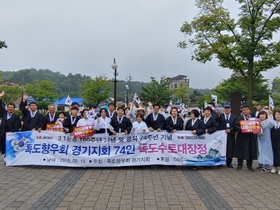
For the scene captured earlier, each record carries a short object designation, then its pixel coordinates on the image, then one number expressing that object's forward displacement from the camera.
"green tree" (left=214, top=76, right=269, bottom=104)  42.44
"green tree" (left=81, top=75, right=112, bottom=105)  35.50
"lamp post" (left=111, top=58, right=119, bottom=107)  19.23
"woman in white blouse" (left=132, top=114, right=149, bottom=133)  8.18
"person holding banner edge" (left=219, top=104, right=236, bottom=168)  8.31
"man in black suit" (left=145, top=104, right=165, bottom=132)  8.62
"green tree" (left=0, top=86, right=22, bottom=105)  39.62
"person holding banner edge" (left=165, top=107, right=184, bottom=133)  8.41
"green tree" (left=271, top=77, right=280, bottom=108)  40.92
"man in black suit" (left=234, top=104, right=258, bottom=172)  8.10
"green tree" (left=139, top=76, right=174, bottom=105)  35.69
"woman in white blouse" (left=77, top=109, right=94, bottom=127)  8.25
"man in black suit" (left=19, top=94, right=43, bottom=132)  8.58
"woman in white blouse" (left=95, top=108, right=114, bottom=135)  8.30
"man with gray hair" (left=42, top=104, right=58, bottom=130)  8.67
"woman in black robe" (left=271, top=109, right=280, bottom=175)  7.79
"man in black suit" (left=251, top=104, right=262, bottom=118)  10.98
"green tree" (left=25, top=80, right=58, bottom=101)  42.72
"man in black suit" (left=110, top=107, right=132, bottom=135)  8.47
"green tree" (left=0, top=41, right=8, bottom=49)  22.26
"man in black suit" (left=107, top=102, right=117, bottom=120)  8.91
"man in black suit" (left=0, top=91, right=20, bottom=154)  8.61
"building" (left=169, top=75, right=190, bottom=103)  83.69
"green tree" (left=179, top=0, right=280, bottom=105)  18.28
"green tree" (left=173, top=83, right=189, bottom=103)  60.08
